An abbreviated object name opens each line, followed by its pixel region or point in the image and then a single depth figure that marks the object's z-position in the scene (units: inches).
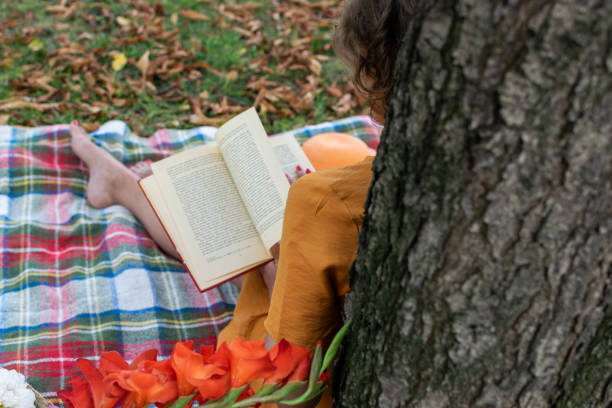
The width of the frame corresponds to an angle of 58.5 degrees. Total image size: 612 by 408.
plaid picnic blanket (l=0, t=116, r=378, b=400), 73.5
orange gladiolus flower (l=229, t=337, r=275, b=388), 38.7
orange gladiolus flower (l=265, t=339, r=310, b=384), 39.7
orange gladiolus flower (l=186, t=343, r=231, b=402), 37.5
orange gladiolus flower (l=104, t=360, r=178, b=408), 37.0
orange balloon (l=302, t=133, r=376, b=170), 98.2
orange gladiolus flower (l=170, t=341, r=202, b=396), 38.2
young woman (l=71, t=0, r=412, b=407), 43.6
